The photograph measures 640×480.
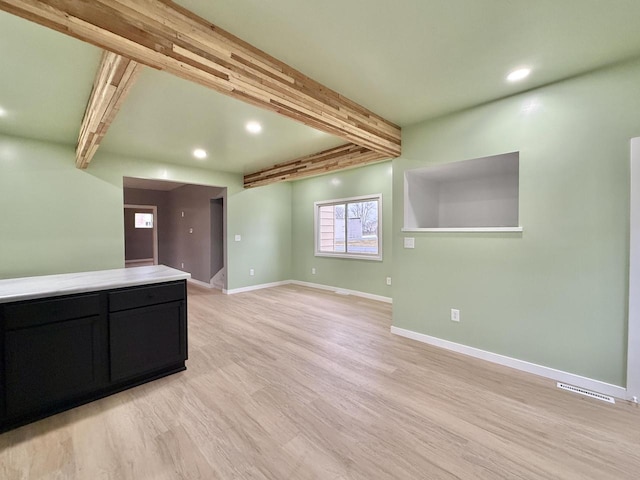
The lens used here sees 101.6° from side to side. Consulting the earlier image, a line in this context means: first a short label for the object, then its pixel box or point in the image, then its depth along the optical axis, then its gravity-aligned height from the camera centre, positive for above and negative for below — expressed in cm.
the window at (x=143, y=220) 1012 +62
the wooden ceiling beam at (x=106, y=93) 166 +106
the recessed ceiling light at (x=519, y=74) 206 +131
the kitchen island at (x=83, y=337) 173 -77
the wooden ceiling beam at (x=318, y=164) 370 +117
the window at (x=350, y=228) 518 +18
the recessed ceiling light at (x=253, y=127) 296 +127
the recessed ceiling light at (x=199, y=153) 395 +130
